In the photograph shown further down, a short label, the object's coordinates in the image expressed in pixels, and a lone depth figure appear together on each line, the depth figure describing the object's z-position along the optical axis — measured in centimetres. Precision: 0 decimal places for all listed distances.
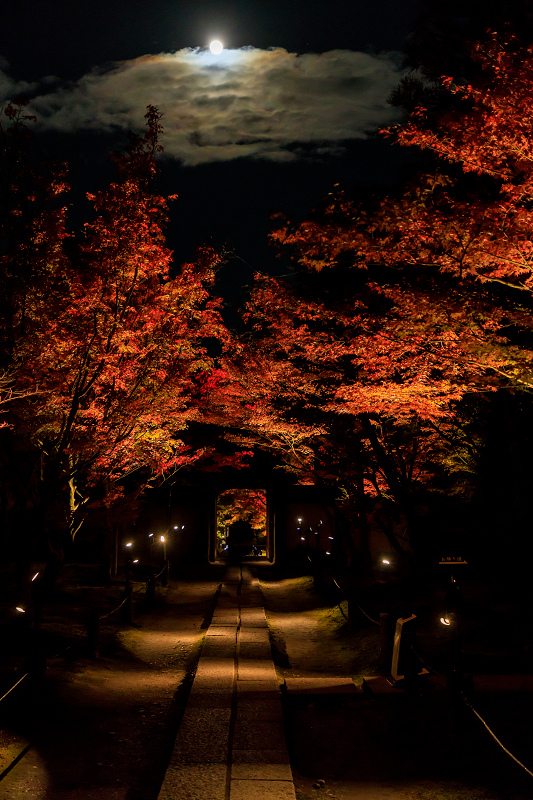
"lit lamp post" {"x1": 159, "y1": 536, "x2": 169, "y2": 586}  2323
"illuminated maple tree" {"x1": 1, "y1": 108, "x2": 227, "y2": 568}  1135
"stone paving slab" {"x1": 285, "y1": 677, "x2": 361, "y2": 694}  860
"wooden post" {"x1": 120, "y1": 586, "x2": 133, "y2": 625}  1483
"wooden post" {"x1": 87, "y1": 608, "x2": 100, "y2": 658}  1087
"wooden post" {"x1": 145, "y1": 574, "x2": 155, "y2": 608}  1806
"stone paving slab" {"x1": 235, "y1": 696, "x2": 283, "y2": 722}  757
